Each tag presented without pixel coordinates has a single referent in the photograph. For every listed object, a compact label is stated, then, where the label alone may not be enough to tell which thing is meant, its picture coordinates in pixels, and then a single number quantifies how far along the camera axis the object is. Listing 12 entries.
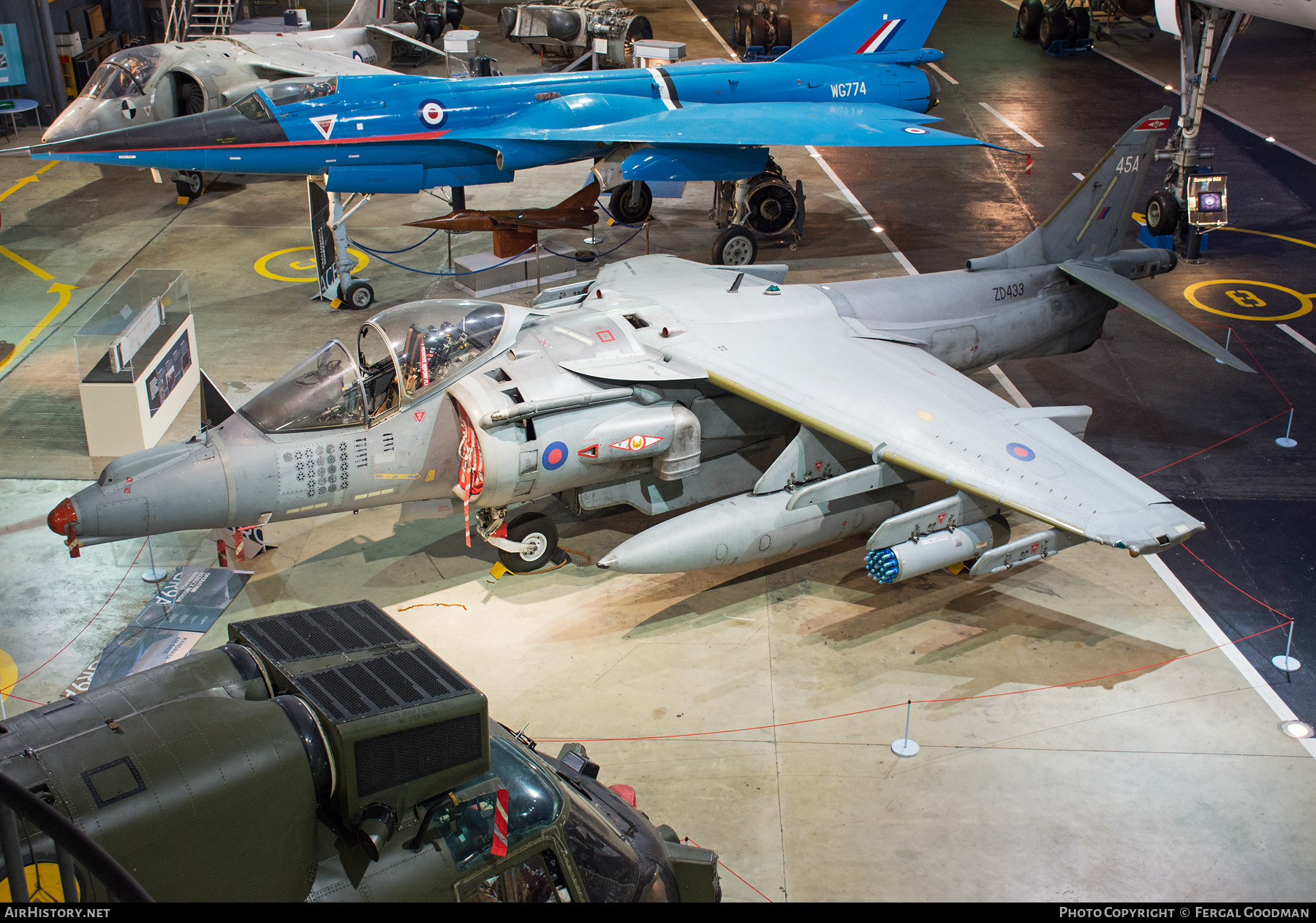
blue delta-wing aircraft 15.75
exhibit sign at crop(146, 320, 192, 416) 13.16
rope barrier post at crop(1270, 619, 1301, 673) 10.14
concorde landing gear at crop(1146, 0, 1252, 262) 18.92
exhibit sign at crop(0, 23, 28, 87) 25.09
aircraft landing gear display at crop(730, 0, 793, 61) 31.78
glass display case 12.69
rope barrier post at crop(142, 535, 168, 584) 11.20
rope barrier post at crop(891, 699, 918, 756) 9.23
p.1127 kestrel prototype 19.27
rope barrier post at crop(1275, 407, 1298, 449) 13.69
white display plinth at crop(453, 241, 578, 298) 18.09
